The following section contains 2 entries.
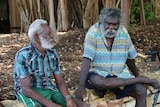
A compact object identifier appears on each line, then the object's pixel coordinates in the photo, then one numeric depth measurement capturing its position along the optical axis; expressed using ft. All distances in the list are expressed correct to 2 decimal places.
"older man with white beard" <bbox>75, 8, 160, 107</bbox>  10.63
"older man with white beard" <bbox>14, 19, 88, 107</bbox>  9.53
